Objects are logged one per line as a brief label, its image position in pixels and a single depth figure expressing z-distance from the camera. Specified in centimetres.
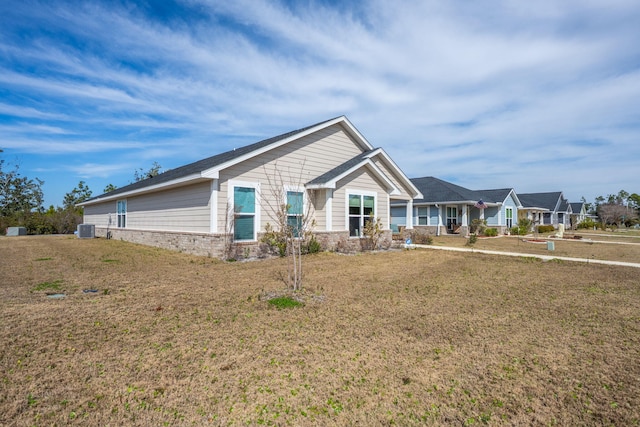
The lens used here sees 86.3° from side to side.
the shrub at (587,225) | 4606
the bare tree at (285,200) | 1273
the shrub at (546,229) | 3645
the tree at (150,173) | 4838
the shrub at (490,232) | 2772
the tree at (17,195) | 3916
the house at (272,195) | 1227
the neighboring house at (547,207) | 4488
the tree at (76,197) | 4498
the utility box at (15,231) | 2809
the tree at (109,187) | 4762
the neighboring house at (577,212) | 5544
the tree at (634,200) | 6671
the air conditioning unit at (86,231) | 2284
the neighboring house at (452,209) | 2811
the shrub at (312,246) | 1358
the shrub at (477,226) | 2690
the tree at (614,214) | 5041
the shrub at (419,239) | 1922
